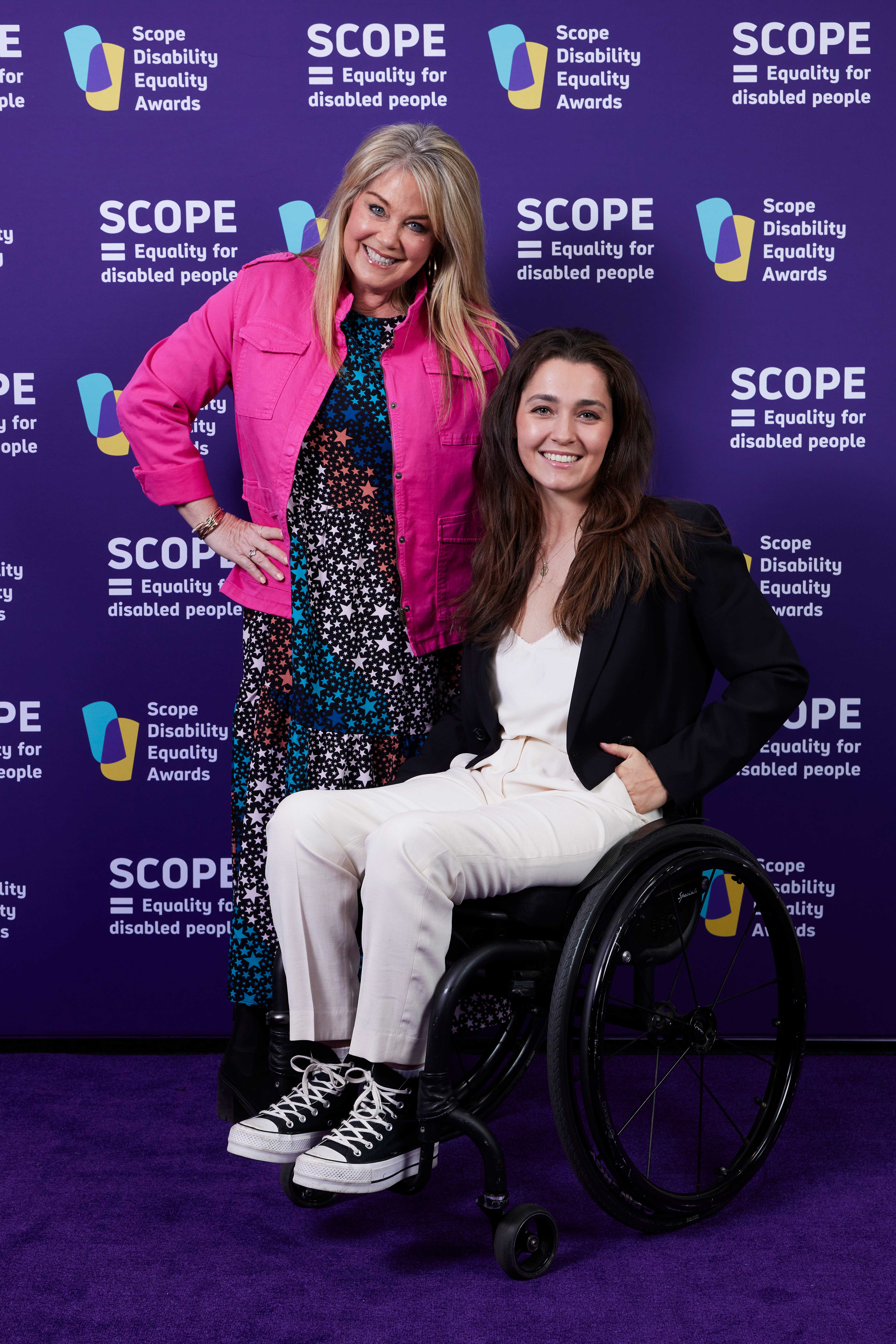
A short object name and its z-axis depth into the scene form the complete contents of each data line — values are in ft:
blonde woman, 7.07
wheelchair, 5.56
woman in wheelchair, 5.65
